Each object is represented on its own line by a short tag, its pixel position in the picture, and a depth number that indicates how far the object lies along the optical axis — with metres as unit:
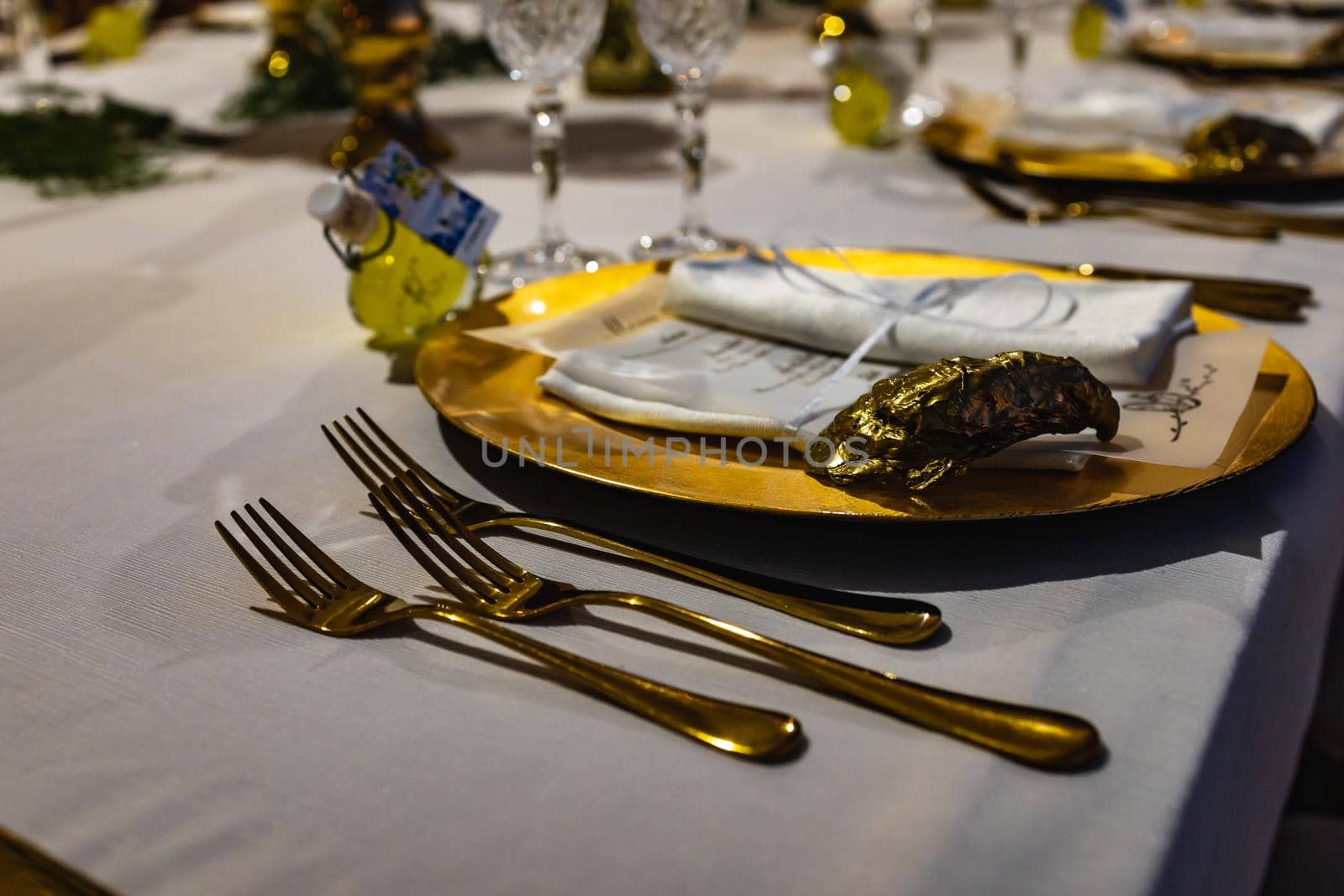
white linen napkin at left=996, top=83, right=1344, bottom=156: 1.22
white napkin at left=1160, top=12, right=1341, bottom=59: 1.81
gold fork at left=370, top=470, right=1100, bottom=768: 0.39
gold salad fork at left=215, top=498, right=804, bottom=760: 0.40
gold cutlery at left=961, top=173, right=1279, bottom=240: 1.03
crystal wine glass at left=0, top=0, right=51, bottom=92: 1.57
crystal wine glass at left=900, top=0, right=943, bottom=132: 1.53
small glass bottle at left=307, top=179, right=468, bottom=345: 0.76
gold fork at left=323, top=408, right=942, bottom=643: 0.46
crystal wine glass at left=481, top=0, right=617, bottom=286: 0.92
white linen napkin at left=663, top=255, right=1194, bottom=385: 0.64
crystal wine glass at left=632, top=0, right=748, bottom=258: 0.96
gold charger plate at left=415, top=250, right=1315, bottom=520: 0.51
